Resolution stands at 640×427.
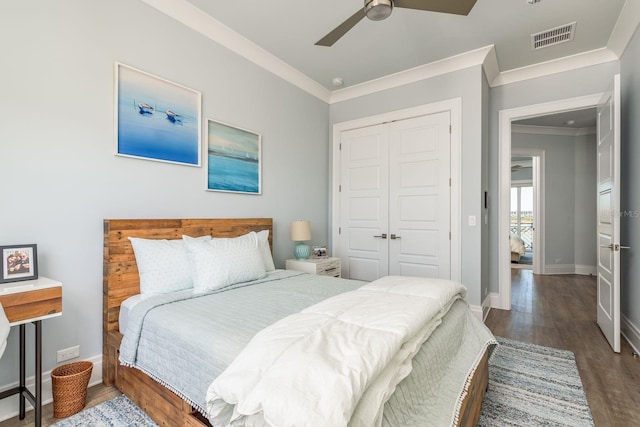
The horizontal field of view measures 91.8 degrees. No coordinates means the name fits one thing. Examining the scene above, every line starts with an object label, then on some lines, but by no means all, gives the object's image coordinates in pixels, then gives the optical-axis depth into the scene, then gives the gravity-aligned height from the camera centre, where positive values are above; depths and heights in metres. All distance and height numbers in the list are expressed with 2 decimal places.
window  8.48 +0.16
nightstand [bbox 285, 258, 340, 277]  3.40 -0.59
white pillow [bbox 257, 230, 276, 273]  2.85 -0.35
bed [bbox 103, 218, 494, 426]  1.28 -0.62
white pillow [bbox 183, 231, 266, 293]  2.13 -0.36
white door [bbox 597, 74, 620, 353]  2.58 +0.00
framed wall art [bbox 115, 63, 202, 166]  2.23 +0.74
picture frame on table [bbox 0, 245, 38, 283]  1.66 -0.28
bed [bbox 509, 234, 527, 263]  7.04 -0.80
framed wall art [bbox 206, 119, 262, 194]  2.86 +0.54
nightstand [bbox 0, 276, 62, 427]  1.49 -0.48
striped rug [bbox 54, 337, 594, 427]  1.74 -1.17
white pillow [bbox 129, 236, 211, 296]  2.07 -0.36
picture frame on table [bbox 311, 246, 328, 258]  3.79 -0.47
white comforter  0.84 -0.48
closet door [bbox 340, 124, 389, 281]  3.99 +0.15
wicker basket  1.77 -1.03
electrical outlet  1.97 -0.90
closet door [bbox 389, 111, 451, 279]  3.54 +0.20
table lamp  3.53 -0.25
